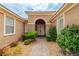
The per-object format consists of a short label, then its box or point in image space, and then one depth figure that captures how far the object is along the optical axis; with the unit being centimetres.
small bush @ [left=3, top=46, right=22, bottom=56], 160
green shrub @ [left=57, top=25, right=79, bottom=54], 135
